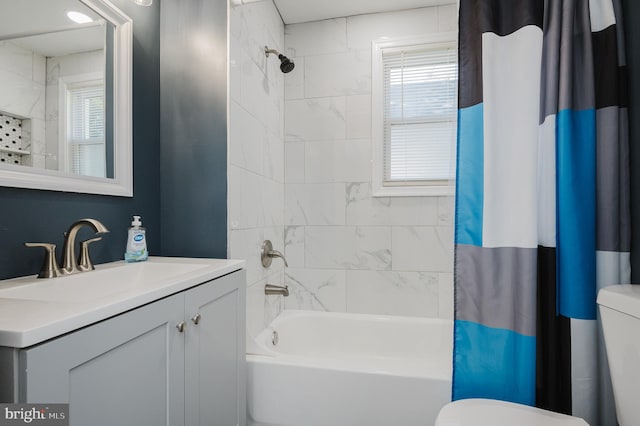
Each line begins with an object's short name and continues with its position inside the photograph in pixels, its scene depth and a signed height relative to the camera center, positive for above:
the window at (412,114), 2.24 +0.69
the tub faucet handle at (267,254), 1.96 -0.24
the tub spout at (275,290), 1.99 -0.46
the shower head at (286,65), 2.09 +0.94
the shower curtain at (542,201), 1.18 +0.04
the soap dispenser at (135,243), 1.33 -0.12
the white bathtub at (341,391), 1.34 -0.75
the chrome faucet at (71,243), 1.08 -0.10
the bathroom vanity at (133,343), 0.57 -0.29
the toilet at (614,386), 0.93 -0.50
